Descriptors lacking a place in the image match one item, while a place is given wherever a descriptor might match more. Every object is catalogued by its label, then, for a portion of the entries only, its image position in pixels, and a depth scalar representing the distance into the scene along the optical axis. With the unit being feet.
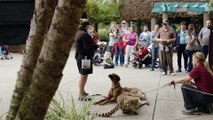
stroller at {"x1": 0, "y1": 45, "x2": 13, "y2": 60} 74.08
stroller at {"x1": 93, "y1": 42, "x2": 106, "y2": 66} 58.13
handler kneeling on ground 24.54
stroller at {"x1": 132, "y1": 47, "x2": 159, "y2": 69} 53.62
